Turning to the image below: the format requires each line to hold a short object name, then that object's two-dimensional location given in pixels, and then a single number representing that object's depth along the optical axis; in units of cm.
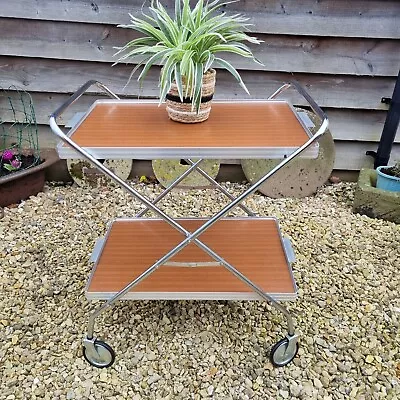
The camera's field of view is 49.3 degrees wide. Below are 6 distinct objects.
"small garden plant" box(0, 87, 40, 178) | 279
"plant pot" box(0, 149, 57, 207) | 268
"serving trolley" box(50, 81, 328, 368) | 142
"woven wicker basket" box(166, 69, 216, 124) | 158
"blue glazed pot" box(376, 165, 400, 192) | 267
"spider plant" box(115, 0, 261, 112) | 145
